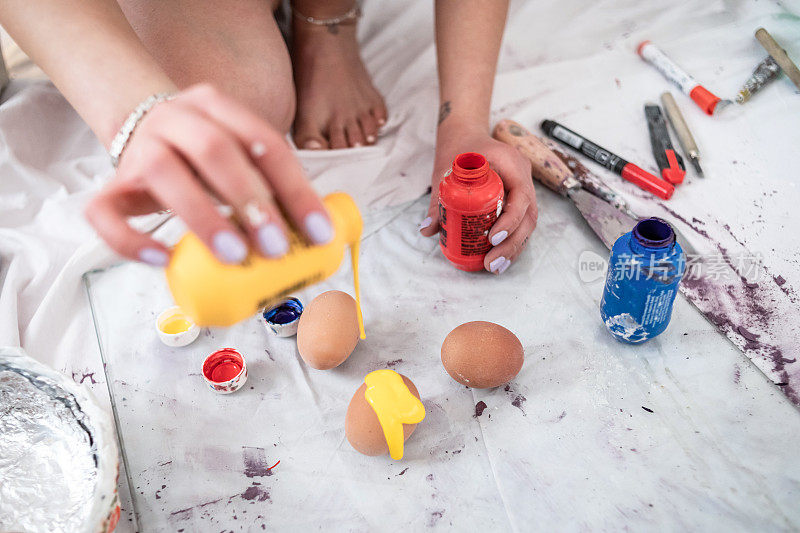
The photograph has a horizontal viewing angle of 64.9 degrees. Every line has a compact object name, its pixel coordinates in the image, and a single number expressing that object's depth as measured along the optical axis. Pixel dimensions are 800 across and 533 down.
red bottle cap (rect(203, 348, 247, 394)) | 1.03
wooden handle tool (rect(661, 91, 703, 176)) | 1.39
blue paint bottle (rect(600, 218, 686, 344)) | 0.94
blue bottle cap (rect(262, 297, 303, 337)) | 1.10
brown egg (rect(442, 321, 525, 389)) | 0.96
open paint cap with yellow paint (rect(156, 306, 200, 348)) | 1.09
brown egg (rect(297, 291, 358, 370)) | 1.00
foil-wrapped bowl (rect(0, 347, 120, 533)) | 0.82
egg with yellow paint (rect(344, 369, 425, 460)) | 0.89
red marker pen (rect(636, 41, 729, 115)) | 1.51
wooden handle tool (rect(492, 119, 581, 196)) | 1.31
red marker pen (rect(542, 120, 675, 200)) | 1.33
